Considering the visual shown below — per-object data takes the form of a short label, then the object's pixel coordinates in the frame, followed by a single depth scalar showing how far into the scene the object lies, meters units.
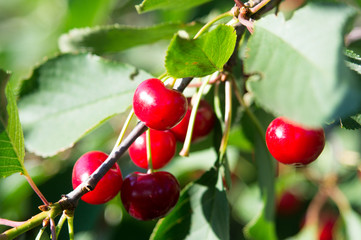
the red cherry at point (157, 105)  0.24
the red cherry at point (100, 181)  0.26
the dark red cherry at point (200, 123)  0.30
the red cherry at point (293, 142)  0.25
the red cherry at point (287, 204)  0.49
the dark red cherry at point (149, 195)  0.27
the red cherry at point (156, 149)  0.29
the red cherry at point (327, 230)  0.49
